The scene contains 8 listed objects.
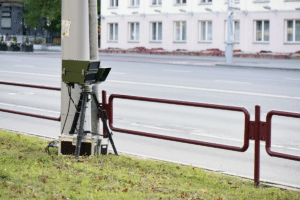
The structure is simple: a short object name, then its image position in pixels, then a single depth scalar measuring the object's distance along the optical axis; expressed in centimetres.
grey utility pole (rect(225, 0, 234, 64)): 5791
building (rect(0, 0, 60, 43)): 14041
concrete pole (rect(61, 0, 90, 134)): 1361
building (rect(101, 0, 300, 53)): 7300
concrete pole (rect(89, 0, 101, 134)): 1412
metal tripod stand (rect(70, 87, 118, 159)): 1308
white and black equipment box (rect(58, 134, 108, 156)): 1331
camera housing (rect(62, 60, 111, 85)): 1255
